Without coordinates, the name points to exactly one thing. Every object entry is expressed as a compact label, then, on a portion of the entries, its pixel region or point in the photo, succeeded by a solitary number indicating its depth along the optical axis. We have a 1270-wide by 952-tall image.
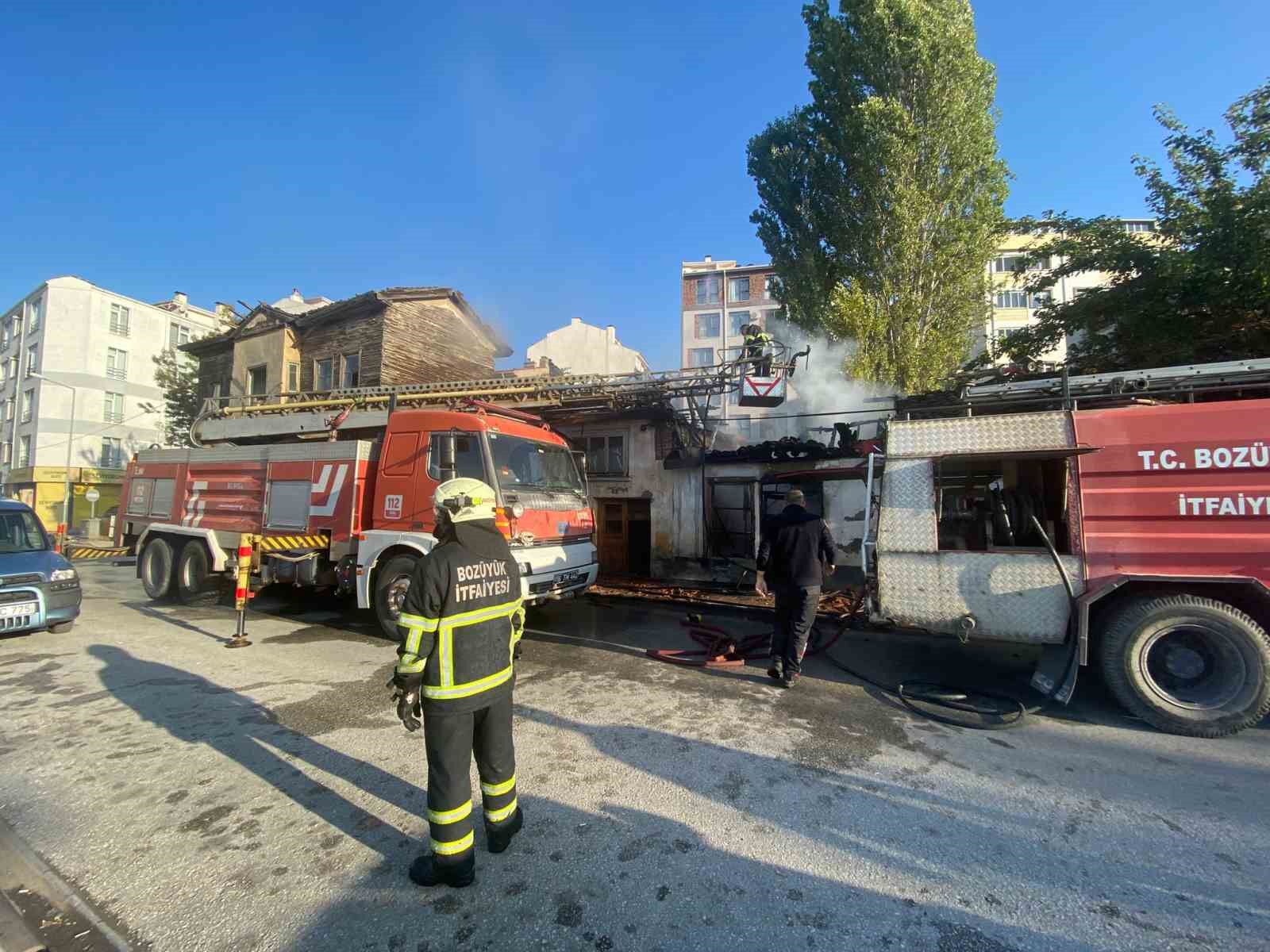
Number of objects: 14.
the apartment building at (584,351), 24.48
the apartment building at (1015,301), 32.47
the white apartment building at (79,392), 33.03
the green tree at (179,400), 23.42
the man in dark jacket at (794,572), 5.10
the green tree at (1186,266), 7.88
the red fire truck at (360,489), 6.41
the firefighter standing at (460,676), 2.40
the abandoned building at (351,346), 17.53
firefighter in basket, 10.55
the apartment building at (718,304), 43.19
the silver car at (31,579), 5.67
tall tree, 13.45
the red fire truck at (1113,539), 4.19
